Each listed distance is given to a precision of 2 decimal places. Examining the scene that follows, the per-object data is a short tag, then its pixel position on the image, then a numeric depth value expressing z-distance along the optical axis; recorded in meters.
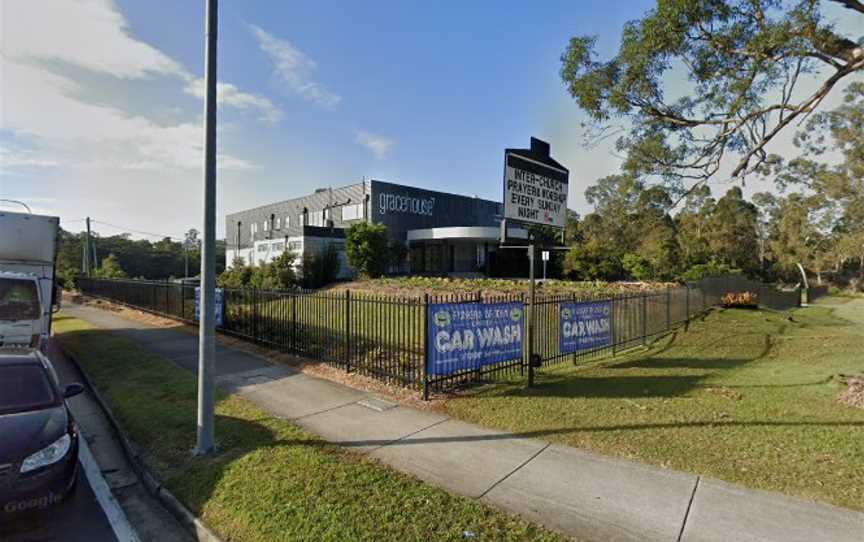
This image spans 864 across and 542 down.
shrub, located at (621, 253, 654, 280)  32.84
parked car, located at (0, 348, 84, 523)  3.51
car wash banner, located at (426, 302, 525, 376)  6.88
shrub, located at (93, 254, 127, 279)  38.84
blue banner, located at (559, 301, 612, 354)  9.26
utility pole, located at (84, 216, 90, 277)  38.70
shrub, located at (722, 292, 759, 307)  21.42
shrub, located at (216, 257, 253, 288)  31.61
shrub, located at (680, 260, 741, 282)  33.66
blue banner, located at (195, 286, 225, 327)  12.55
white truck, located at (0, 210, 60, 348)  8.72
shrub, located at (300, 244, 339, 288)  30.72
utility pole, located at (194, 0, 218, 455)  4.93
